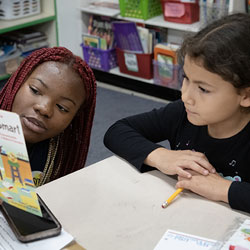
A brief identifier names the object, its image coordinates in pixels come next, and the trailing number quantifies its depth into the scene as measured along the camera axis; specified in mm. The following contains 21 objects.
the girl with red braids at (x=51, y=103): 1191
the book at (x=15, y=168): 767
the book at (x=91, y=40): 3426
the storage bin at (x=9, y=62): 3166
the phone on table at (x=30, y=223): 872
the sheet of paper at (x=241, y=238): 871
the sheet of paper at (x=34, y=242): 855
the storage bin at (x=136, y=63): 3244
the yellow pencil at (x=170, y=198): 1010
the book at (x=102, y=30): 3410
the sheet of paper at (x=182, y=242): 873
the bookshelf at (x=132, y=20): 2939
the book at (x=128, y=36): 3182
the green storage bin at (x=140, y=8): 3107
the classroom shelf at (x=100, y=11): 3279
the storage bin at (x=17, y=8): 3053
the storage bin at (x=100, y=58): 3418
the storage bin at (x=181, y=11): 2934
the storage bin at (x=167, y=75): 3087
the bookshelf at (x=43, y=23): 3074
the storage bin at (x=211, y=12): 2820
